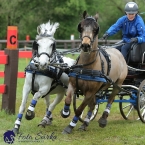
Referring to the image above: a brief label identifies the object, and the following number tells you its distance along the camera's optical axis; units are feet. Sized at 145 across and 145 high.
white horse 47.79
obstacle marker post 60.27
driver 57.72
